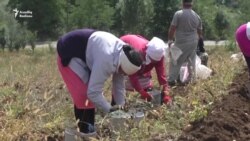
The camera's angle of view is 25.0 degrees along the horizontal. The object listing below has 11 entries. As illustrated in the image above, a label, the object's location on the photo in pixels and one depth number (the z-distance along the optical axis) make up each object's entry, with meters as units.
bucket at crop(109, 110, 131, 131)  5.08
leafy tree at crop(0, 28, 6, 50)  34.96
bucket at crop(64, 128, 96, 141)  4.94
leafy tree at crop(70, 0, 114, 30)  37.69
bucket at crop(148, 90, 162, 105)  7.04
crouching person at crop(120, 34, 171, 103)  6.70
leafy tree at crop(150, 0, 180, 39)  40.47
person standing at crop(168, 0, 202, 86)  9.78
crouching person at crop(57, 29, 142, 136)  4.89
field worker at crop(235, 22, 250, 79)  7.26
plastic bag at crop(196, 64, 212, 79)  10.01
